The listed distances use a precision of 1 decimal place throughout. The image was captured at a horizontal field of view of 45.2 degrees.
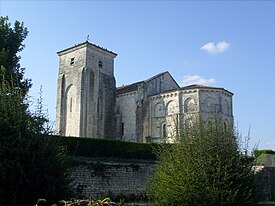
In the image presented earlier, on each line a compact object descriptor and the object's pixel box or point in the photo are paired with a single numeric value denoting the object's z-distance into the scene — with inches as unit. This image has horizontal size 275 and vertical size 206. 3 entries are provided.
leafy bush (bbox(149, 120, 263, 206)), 397.4
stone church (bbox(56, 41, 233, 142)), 1428.4
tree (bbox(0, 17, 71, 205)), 334.6
